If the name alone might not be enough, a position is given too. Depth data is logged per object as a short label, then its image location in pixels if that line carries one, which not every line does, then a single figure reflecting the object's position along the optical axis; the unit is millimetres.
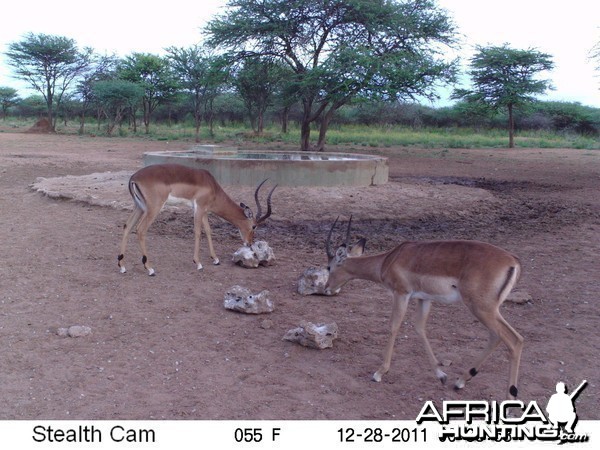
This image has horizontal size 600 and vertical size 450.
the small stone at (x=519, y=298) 6371
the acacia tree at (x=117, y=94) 37844
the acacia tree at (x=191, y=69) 37125
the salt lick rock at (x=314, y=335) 5066
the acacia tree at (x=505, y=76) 32594
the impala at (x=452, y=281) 4215
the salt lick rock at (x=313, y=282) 6539
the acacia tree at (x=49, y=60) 43156
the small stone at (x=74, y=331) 5184
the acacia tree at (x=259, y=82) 24875
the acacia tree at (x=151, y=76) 41988
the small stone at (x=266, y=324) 5578
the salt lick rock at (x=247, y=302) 5887
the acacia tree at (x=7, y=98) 58016
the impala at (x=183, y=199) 7438
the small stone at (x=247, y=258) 7621
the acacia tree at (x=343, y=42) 21833
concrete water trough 11766
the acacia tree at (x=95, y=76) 44438
